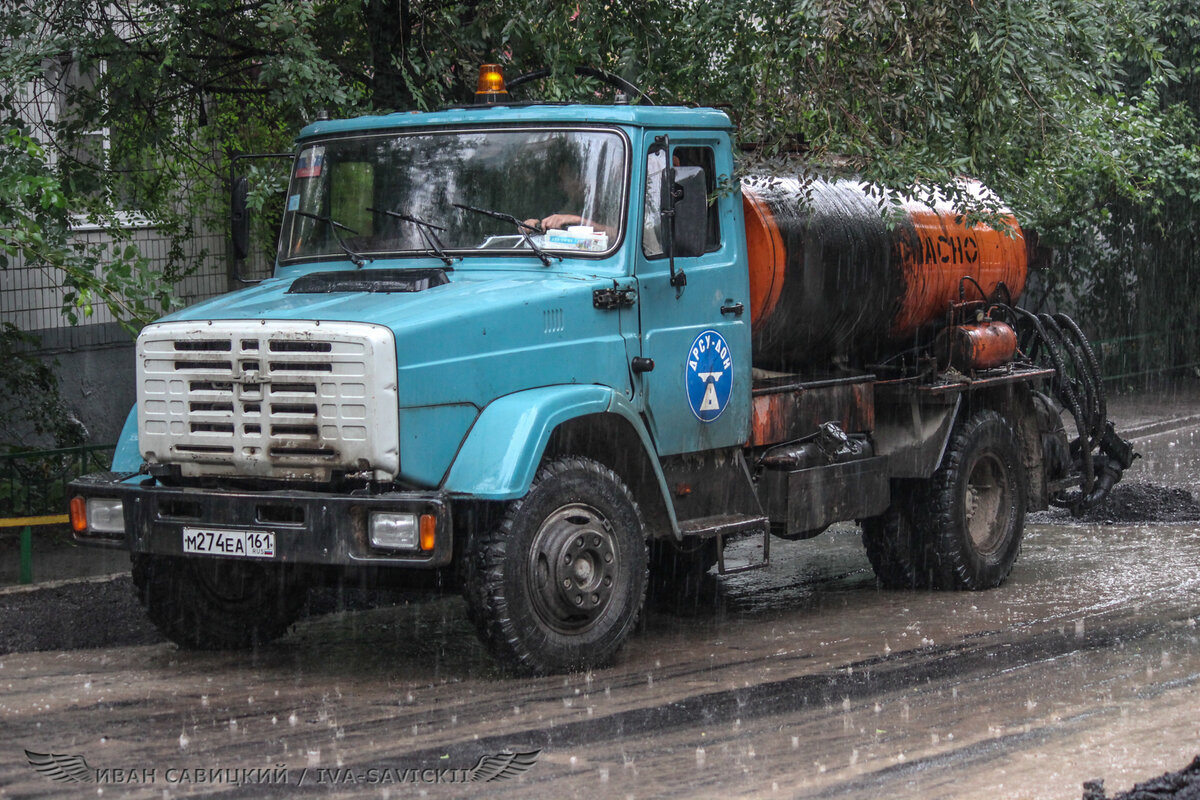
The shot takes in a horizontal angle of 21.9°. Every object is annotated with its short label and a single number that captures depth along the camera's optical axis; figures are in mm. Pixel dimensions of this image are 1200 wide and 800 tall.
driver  14479
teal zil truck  12774
